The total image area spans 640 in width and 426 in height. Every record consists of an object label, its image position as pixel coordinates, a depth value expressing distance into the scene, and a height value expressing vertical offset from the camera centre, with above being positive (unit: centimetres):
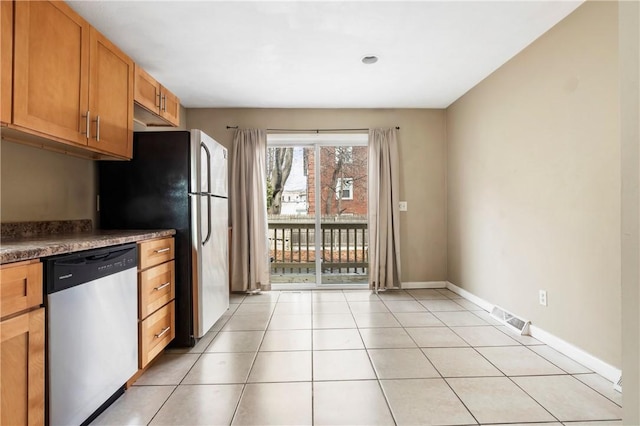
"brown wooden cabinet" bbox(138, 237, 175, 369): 199 -55
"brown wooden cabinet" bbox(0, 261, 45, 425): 113 -48
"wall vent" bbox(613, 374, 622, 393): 183 -100
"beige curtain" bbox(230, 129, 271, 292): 407 +2
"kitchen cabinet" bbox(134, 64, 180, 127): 255 +100
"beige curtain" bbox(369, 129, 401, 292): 414 +12
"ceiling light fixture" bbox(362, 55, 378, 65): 279 +140
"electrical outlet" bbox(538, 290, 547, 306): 251 -65
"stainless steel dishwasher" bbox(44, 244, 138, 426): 133 -55
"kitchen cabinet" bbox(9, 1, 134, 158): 153 +76
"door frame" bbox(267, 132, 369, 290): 429 +98
